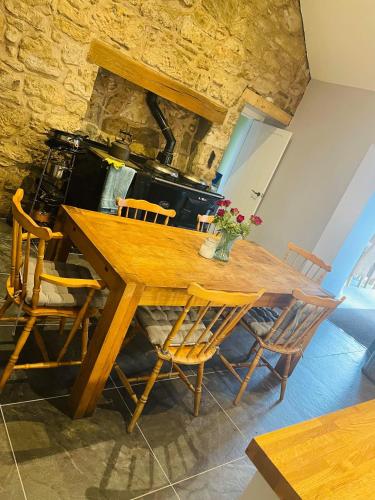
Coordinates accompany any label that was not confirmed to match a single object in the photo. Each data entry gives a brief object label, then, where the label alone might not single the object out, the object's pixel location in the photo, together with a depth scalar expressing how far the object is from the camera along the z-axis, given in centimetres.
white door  496
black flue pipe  399
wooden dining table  153
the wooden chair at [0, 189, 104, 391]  145
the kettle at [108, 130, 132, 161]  341
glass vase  220
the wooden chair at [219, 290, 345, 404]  212
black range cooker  328
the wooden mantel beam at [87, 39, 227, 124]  331
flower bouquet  211
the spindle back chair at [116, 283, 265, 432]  156
